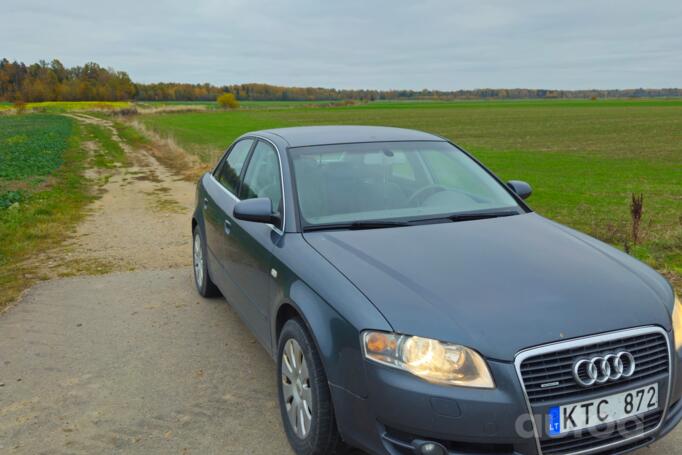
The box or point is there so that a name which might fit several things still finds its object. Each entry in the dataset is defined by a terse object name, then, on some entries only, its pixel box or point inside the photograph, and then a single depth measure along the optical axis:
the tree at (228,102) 127.62
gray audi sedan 2.36
